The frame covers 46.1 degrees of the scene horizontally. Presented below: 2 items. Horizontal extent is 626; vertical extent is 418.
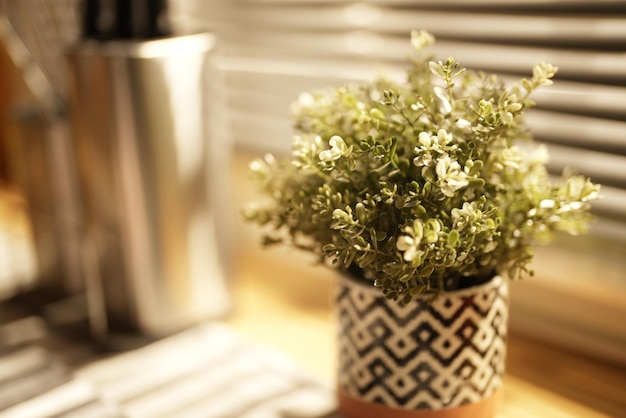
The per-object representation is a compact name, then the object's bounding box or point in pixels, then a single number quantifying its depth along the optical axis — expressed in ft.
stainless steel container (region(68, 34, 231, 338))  2.51
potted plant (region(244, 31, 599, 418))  1.70
